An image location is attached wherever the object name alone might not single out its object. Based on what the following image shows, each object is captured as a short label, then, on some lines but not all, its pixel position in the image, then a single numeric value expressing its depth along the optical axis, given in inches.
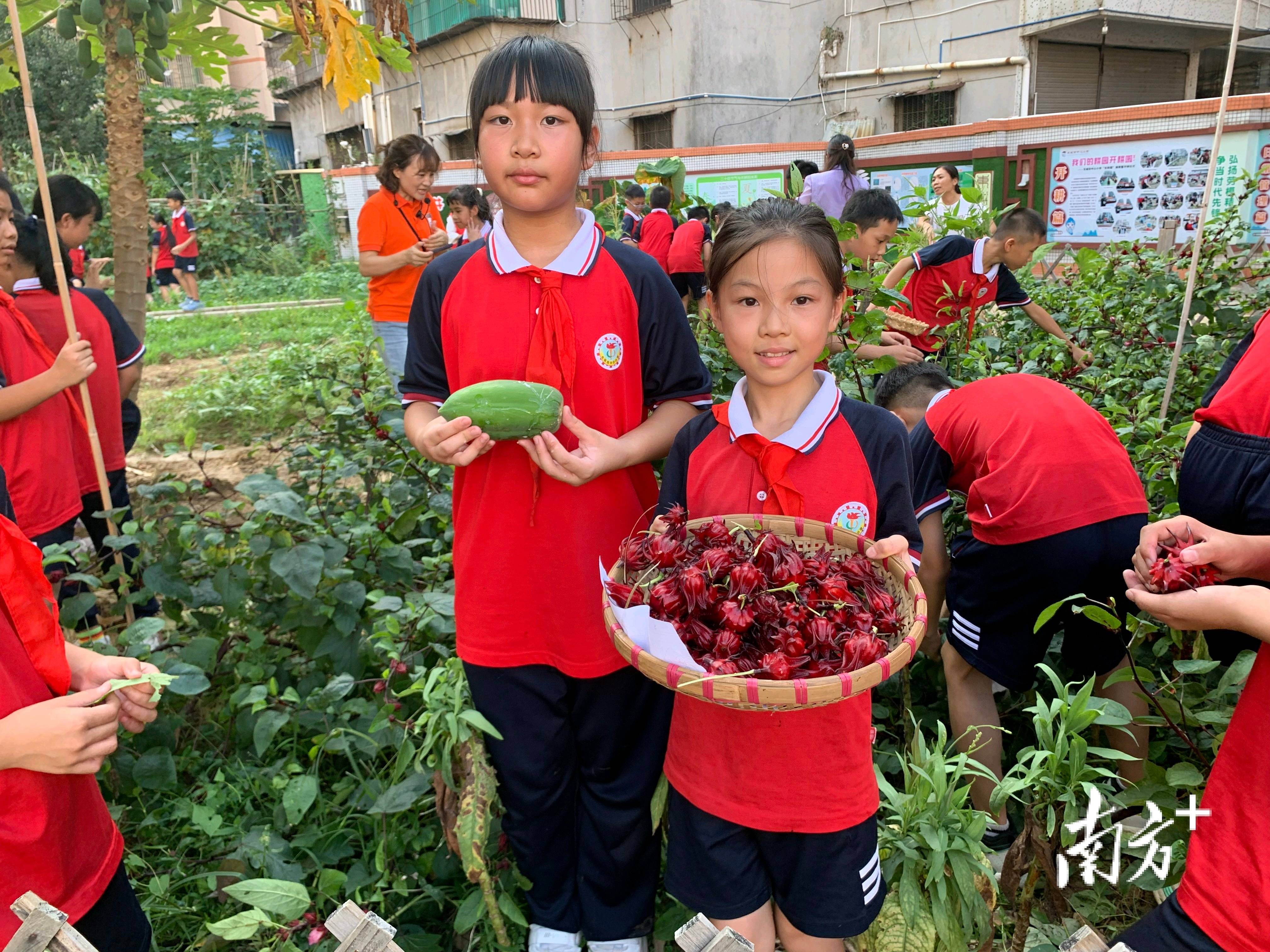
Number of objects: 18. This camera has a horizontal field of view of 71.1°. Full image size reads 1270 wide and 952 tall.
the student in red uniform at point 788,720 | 68.7
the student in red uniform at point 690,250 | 313.7
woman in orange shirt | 218.8
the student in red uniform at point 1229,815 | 54.5
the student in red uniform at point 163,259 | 609.6
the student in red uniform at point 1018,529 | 99.7
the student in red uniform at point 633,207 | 359.9
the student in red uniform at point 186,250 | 567.8
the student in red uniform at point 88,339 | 135.6
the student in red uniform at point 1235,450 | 62.1
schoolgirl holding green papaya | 70.2
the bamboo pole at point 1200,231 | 98.0
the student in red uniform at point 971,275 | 173.2
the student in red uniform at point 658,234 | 330.6
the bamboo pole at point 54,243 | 91.7
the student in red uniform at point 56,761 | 56.6
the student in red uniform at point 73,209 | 169.8
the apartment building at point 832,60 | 595.2
